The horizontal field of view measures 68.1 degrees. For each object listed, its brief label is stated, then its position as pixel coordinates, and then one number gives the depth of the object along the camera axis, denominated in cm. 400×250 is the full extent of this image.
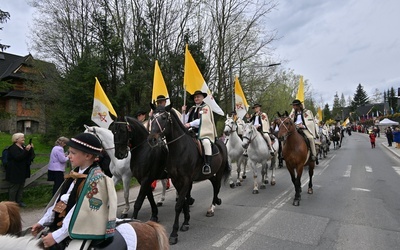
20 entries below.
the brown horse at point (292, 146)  842
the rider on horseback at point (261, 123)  1078
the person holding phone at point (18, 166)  724
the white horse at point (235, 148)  1137
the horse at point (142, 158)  609
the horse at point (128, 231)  242
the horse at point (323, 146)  2052
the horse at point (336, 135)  2761
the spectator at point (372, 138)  2812
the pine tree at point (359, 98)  13350
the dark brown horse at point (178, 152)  531
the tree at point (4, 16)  1084
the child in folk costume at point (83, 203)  226
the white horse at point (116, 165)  662
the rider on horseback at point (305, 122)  920
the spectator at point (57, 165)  781
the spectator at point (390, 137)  2960
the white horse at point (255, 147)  1012
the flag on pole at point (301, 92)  1095
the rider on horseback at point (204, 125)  648
